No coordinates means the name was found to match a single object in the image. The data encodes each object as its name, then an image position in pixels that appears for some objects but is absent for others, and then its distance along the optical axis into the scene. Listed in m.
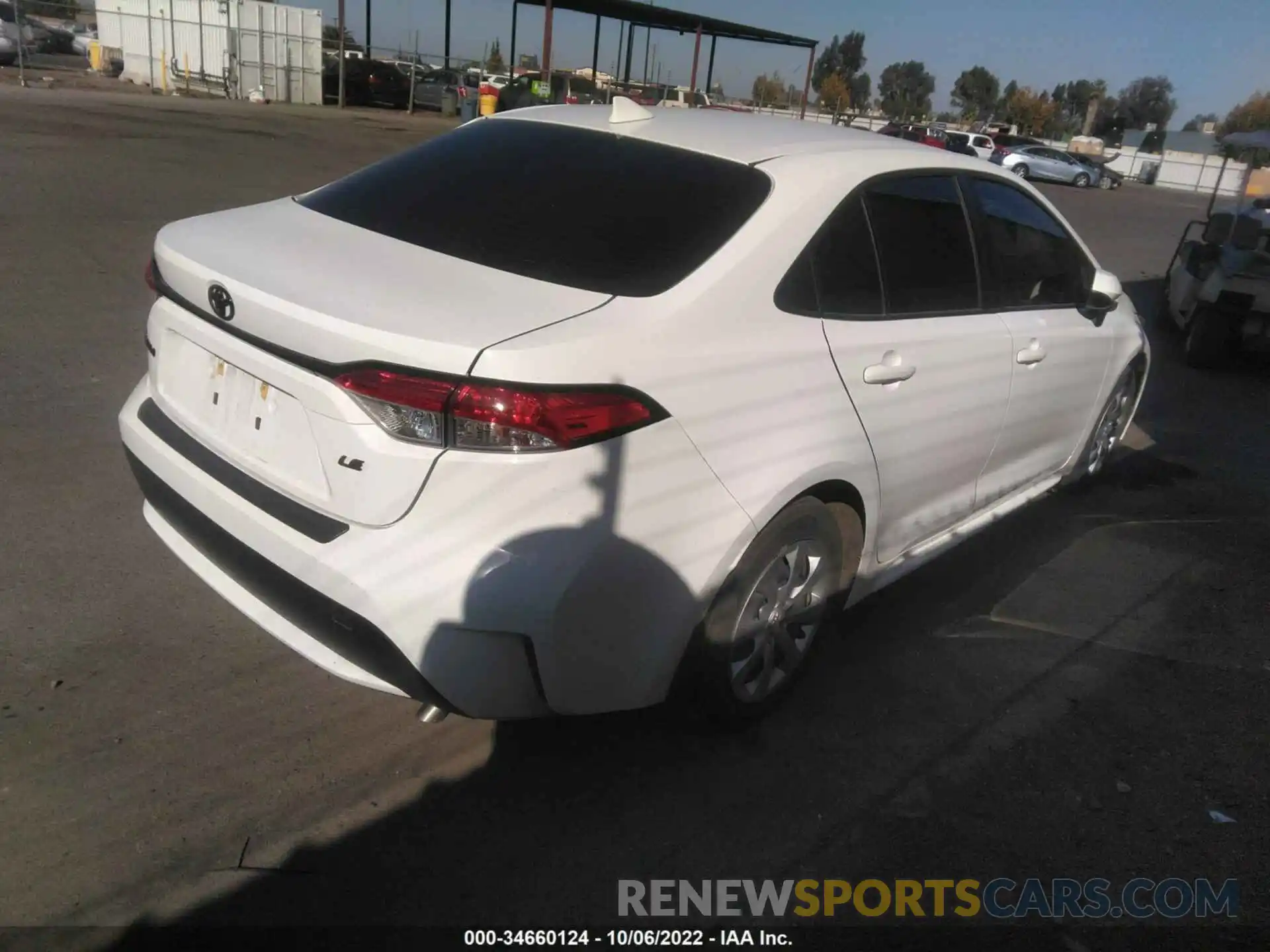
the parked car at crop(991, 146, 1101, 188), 36.31
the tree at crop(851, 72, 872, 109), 88.38
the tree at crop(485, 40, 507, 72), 47.69
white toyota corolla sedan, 2.26
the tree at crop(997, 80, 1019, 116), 88.38
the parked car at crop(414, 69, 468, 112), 31.36
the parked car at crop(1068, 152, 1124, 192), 37.59
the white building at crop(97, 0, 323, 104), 27.19
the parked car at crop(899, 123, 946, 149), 30.83
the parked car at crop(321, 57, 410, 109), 30.02
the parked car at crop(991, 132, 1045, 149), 37.84
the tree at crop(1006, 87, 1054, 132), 84.38
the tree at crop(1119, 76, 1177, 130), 97.56
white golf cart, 7.91
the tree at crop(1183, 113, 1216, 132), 79.79
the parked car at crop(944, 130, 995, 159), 35.72
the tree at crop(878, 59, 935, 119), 94.12
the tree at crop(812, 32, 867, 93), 94.88
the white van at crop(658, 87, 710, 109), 25.84
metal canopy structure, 28.98
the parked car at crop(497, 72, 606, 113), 23.92
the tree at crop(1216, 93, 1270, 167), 65.94
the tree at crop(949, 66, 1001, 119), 90.88
